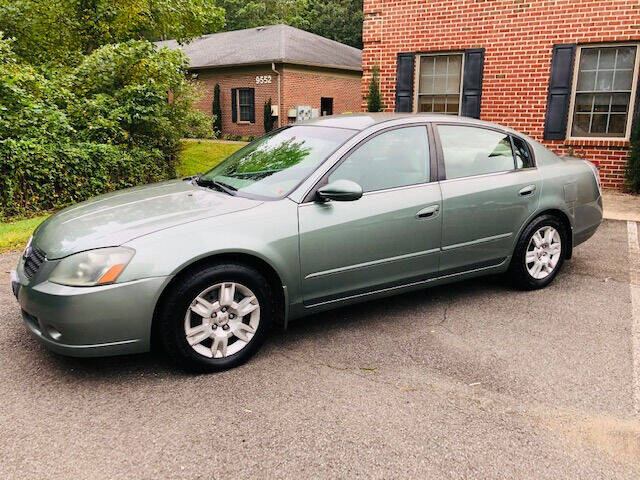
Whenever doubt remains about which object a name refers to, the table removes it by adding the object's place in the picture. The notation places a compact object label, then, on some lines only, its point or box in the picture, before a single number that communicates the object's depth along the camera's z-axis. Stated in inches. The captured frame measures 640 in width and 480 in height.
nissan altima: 123.6
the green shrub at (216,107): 1055.6
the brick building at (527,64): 382.0
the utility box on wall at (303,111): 936.3
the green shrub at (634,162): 377.7
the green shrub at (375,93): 455.8
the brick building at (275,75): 979.9
